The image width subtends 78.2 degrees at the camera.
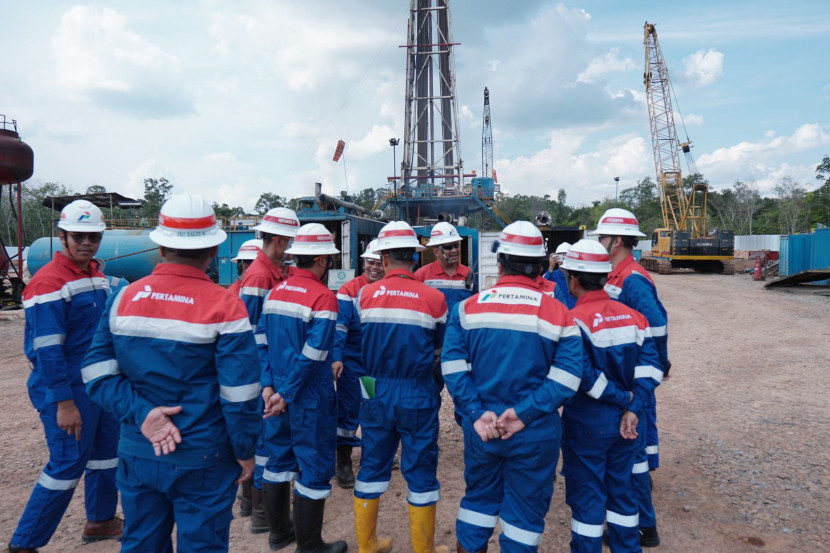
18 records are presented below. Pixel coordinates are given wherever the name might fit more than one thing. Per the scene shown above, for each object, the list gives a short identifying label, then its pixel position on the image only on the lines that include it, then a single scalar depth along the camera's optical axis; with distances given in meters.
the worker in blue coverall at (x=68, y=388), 3.02
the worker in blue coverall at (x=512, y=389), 2.59
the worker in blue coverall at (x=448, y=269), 5.10
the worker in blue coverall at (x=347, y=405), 4.50
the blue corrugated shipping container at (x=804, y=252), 19.34
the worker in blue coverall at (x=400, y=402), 3.17
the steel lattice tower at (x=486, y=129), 58.38
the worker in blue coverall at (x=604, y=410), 2.85
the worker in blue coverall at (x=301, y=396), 3.21
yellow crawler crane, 27.97
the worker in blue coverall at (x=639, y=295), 3.41
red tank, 13.58
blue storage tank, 14.91
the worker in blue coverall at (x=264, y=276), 3.72
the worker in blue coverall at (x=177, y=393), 2.21
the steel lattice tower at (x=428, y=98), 23.91
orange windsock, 13.42
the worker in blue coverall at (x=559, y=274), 5.68
